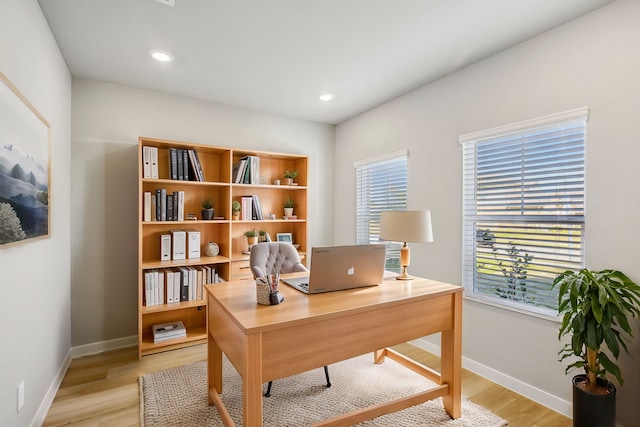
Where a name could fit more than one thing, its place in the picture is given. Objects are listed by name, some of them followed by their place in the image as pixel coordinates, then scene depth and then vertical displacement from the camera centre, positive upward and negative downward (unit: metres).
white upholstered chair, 2.61 -0.42
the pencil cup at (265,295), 1.62 -0.44
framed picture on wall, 1.39 +0.20
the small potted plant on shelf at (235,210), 3.41 -0.01
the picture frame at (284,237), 3.78 -0.34
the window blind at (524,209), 2.05 +0.01
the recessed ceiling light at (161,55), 2.40 +1.19
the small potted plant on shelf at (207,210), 3.24 -0.01
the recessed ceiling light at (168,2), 1.81 +1.19
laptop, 1.79 -0.34
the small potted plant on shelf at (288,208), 3.84 +0.02
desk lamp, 2.08 -0.11
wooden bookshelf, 2.91 -0.11
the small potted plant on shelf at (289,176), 3.82 +0.40
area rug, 1.95 -1.29
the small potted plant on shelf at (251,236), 3.49 -0.30
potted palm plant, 1.63 -0.62
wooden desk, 1.39 -0.62
